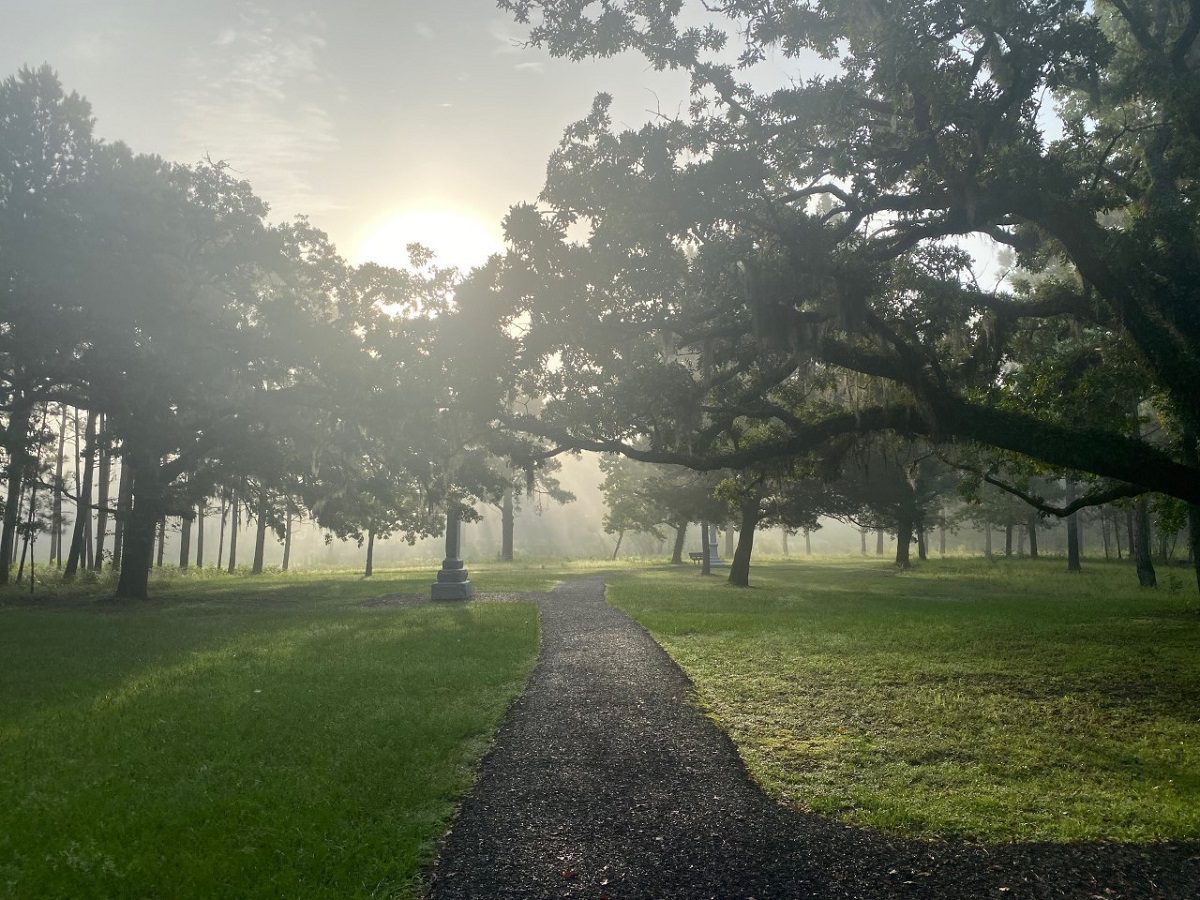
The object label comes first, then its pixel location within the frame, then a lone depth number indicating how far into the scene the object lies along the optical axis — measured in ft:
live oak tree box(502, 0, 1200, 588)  36.19
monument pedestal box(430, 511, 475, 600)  77.15
